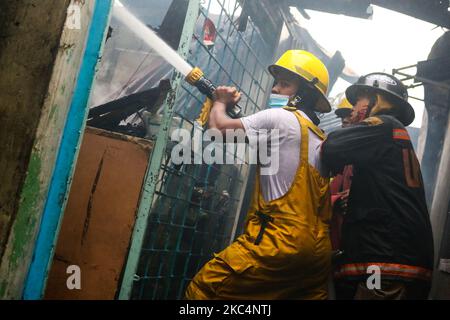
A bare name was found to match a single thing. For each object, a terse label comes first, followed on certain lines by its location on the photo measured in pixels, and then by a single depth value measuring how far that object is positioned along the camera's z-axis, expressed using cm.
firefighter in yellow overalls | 238
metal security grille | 357
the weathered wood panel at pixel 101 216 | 290
